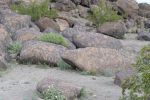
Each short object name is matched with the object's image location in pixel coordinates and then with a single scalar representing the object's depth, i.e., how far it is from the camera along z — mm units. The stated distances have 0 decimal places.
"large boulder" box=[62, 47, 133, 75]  10836
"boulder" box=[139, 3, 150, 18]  32219
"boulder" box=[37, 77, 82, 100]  8258
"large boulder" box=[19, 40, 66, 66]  11742
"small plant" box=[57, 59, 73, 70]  11359
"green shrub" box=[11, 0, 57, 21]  21002
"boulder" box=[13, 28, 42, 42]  14305
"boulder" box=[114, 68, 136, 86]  9423
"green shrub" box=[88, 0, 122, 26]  23375
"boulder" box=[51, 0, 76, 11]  28609
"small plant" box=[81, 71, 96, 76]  10755
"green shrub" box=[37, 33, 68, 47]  13242
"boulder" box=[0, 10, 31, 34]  16281
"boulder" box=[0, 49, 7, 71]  11078
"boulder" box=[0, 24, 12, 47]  13070
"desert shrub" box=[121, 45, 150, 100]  6695
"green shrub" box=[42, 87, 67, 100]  7992
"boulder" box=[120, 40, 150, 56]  16667
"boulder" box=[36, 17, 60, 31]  19125
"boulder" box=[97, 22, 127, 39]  19922
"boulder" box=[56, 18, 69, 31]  21516
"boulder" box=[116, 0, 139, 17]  30859
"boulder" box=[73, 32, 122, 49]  13867
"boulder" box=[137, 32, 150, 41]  20969
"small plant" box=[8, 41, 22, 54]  12848
